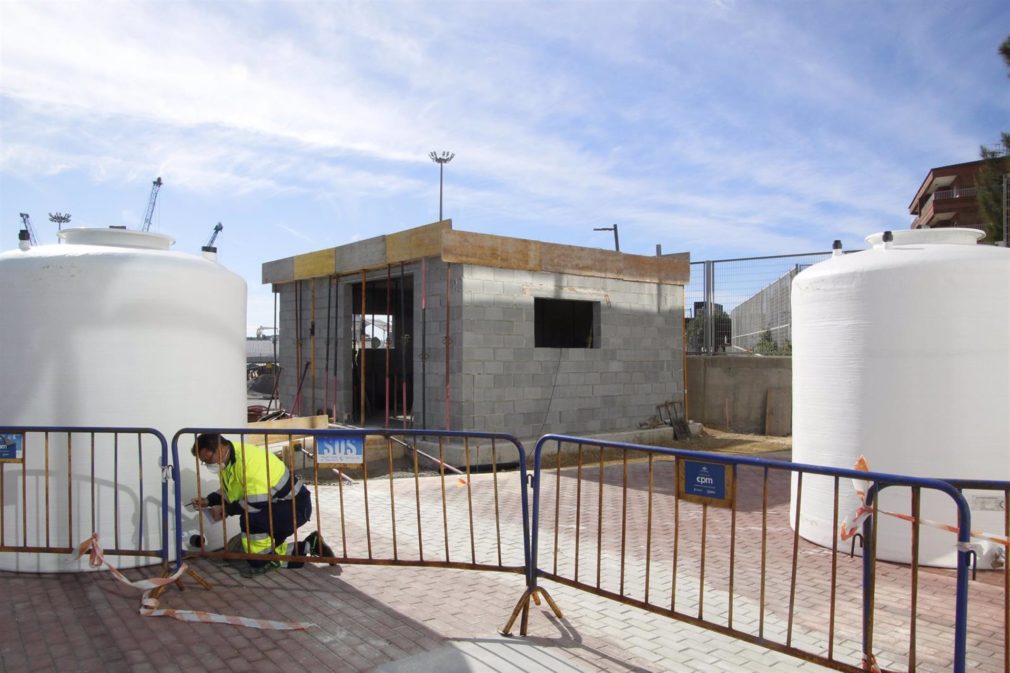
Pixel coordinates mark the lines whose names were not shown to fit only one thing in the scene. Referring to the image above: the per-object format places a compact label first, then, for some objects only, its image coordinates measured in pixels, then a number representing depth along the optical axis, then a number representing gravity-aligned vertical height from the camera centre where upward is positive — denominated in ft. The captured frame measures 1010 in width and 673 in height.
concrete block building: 37.29 -0.09
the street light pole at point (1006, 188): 46.94 +10.45
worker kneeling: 16.85 -4.29
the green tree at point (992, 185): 86.48 +19.77
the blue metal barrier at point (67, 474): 16.76 -3.62
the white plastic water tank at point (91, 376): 16.98 -1.20
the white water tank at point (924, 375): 18.11 -1.03
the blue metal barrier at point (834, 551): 9.43 -3.54
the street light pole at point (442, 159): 127.95 +32.04
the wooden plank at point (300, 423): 33.94 -4.87
